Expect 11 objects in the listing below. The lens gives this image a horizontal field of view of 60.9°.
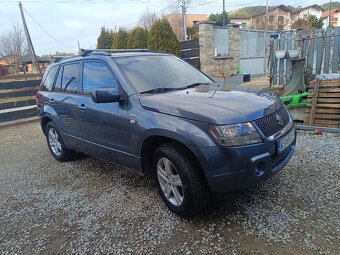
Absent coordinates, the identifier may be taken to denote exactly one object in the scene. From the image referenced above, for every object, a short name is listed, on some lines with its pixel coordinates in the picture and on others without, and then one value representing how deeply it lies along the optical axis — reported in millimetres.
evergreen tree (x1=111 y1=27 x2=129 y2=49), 19031
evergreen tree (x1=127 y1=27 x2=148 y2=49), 17156
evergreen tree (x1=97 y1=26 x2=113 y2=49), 22328
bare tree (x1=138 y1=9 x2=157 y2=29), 40375
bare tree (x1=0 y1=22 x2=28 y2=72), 32719
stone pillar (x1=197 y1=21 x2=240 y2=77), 14955
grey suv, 2643
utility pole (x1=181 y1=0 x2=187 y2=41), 29883
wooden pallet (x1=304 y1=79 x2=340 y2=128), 5586
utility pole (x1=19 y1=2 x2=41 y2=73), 20766
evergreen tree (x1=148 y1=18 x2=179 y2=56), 15219
